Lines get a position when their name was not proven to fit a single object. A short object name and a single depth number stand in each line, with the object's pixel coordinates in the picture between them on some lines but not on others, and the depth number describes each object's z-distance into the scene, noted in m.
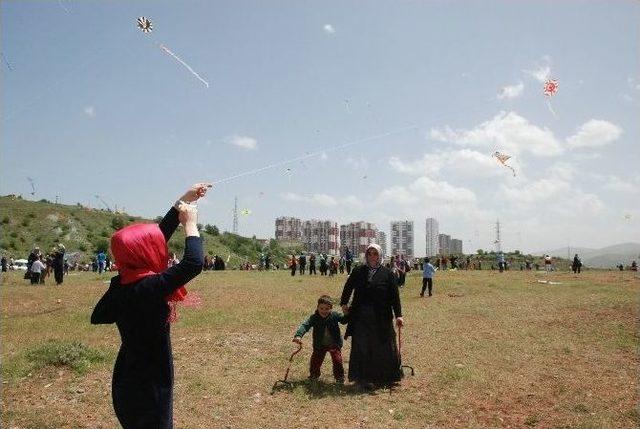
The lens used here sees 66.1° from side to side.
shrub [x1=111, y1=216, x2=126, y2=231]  94.34
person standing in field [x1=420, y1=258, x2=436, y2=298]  26.75
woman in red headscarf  3.61
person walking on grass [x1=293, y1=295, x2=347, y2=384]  10.02
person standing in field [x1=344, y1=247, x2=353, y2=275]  40.38
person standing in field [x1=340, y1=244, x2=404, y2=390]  9.60
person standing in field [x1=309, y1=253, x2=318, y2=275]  43.57
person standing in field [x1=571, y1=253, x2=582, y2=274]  45.22
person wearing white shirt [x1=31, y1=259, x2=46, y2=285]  29.25
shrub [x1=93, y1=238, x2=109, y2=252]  81.79
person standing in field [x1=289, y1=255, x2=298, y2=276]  42.41
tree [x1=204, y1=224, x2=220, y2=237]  115.73
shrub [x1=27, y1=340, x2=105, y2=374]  11.13
